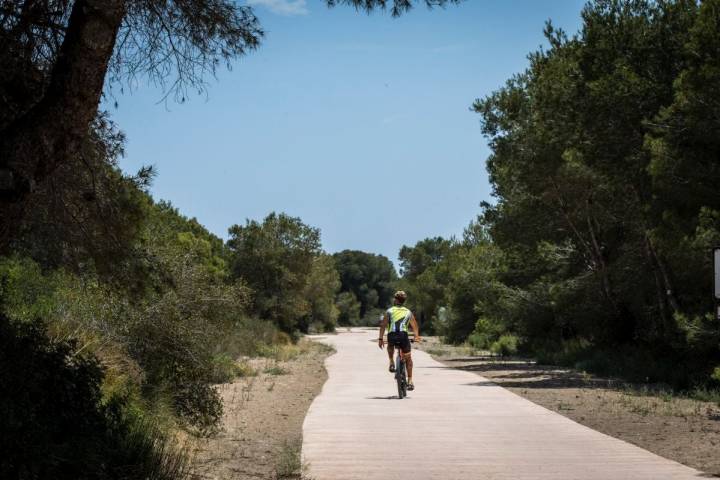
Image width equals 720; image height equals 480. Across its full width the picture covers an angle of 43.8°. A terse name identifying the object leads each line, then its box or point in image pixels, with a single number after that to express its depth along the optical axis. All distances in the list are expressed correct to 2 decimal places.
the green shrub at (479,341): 53.25
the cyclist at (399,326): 17.69
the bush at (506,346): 44.56
